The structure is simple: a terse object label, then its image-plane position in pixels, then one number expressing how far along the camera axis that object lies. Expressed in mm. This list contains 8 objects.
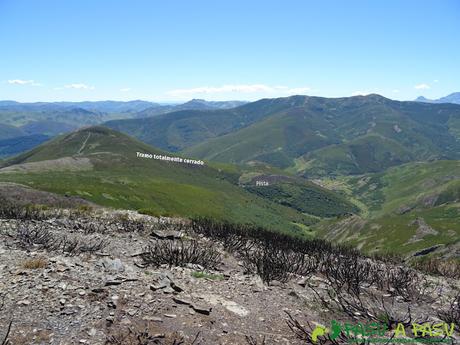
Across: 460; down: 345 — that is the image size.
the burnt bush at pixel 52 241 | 19681
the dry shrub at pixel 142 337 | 11641
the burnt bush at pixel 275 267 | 18797
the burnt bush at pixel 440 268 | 29672
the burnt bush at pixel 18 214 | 27625
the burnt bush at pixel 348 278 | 18717
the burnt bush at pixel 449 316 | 16062
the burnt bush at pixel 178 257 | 19197
